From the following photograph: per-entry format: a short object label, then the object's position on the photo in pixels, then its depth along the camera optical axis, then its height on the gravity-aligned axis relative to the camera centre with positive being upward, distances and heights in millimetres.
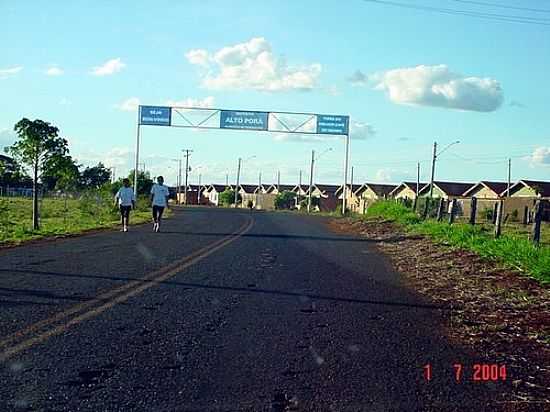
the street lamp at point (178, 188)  123512 -1302
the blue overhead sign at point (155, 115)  39156 +3750
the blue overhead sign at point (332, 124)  41259 +4013
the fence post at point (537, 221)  13663 -424
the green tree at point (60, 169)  23188 +227
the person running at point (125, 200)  20688 -646
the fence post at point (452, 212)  21359 -507
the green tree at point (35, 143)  22625 +1037
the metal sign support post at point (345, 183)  45600 +520
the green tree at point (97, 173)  104275 +599
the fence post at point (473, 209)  19647 -354
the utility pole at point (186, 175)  107938 +1130
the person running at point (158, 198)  20922 -544
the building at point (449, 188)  80438 +897
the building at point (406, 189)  83494 +550
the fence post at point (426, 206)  27902 -492
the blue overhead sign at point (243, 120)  39375 +3763
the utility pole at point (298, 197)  98862 -1410
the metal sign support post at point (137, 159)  38906 +1136
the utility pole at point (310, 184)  72369 +441
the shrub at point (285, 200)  95962 -1881
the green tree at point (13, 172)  22197 +24
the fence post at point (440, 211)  23314 -554
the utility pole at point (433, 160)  53094 +2761
